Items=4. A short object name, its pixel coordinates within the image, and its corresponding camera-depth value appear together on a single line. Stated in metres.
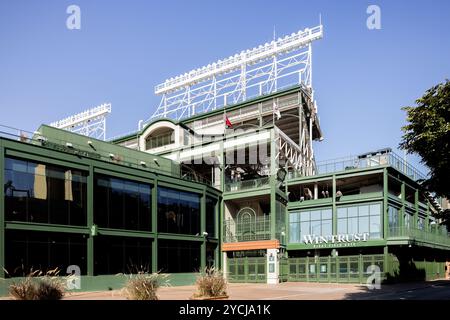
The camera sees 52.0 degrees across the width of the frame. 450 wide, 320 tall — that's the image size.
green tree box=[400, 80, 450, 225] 18.06
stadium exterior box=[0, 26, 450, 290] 30.22
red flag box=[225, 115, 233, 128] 54.15
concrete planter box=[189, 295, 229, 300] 21.87
